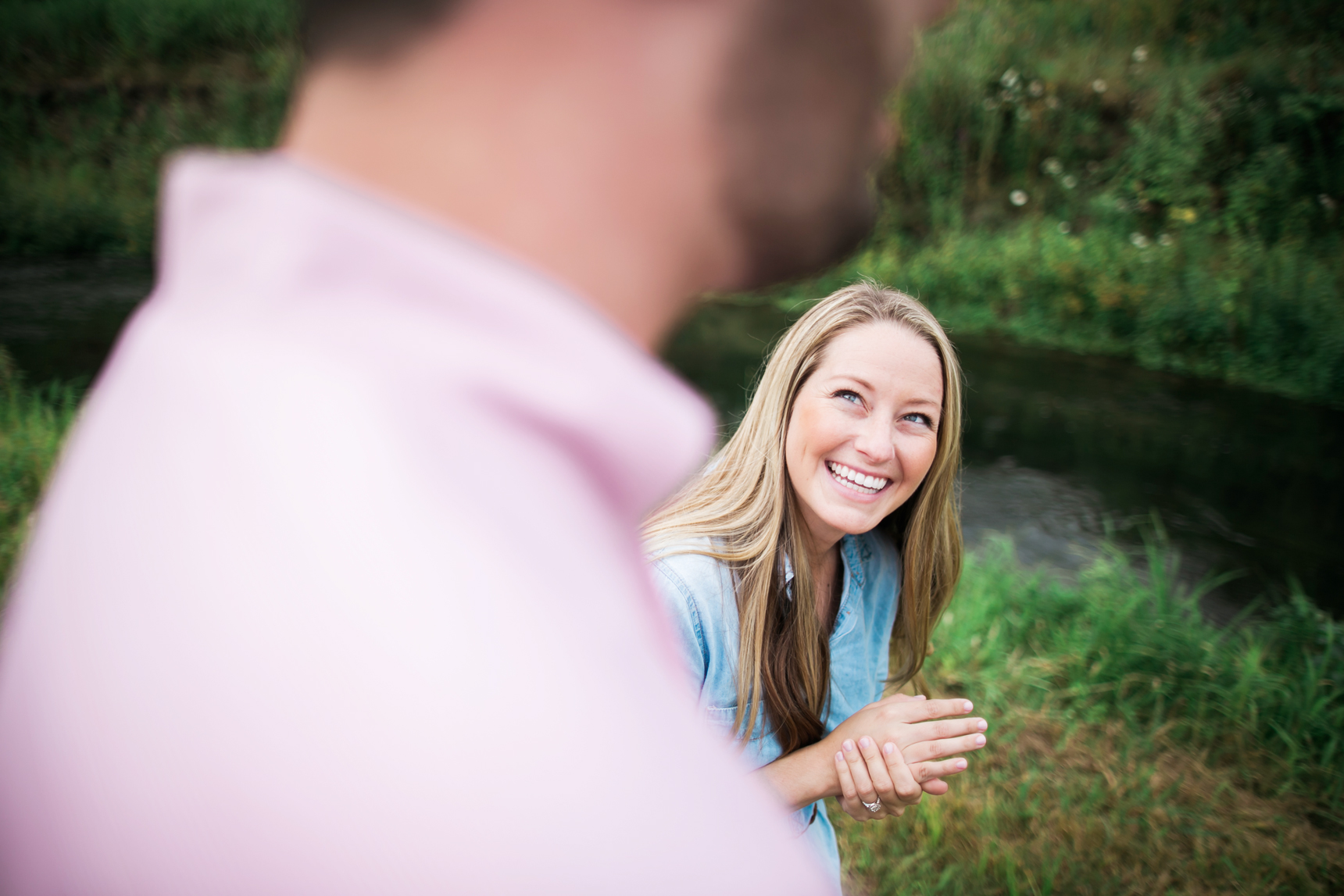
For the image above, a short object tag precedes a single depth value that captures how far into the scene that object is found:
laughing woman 1.29
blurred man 0.27
